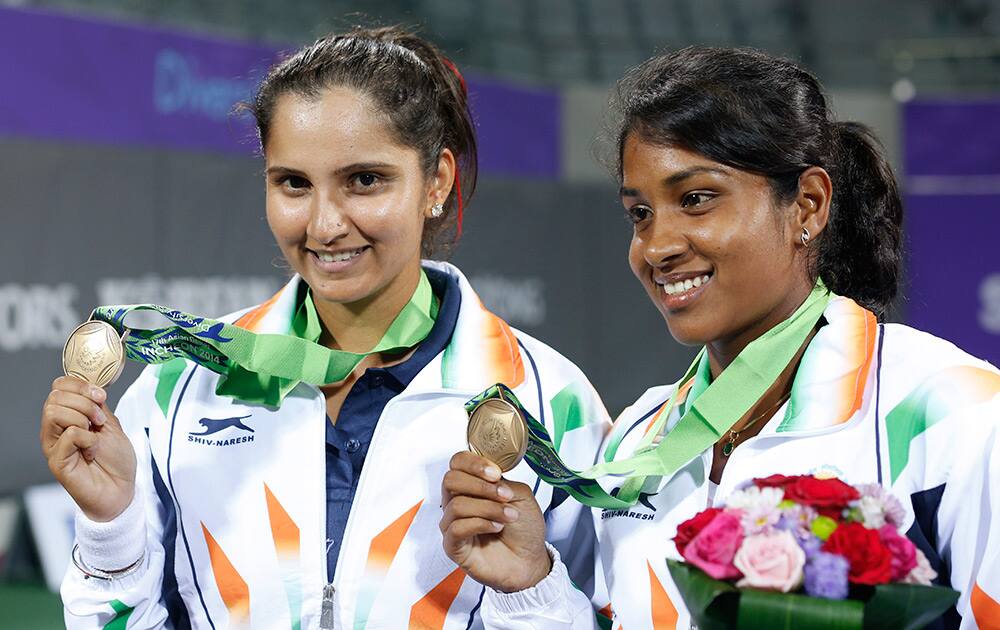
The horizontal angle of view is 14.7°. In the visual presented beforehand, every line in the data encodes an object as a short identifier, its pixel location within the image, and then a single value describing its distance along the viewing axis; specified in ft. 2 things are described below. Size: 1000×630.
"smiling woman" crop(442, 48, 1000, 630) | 10.21
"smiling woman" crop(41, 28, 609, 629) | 10.75
